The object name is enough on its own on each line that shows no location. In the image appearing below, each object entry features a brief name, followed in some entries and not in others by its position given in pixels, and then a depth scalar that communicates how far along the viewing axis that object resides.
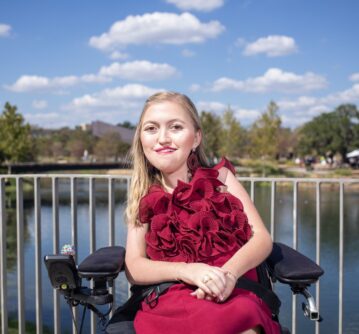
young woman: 1.36
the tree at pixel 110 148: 51.44
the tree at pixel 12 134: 30.50
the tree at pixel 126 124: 90.56
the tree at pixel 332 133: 46.66
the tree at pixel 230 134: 37.25
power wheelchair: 1.51
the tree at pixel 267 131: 35.00
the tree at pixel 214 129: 36.46
